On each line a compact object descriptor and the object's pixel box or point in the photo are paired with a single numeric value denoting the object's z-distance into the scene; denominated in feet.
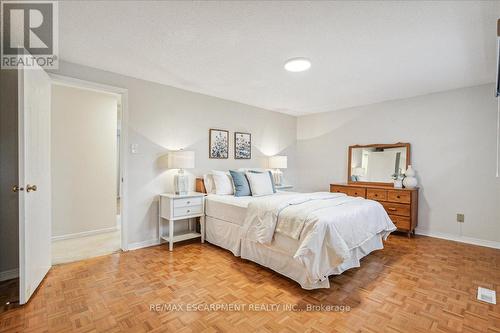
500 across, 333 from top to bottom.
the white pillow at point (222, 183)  12.35
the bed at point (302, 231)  7.03
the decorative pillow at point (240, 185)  12.14
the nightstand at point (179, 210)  10.82
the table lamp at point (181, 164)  11.27
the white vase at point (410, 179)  13.23
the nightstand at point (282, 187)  15.44
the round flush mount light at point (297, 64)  9.07
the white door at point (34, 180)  6.47
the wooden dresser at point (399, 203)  12.73
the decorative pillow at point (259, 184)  12.48
